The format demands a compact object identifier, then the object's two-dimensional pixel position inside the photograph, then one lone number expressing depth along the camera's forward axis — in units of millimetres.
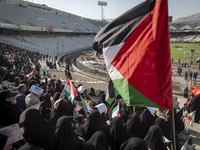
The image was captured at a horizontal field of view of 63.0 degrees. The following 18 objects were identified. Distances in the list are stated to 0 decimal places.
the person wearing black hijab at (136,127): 4047
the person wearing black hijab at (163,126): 4039
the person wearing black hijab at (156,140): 3170
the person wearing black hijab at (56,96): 6110
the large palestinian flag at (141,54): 2227
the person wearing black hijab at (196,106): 6795
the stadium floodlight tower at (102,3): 103319
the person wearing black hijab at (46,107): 4499
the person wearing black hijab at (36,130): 2760
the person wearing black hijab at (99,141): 2910
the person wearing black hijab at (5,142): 2412
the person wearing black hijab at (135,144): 2490
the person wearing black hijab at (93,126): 3652
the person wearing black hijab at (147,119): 4434
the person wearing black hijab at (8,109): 3396
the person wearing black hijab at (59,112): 4121
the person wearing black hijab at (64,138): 2738
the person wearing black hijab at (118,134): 3223
